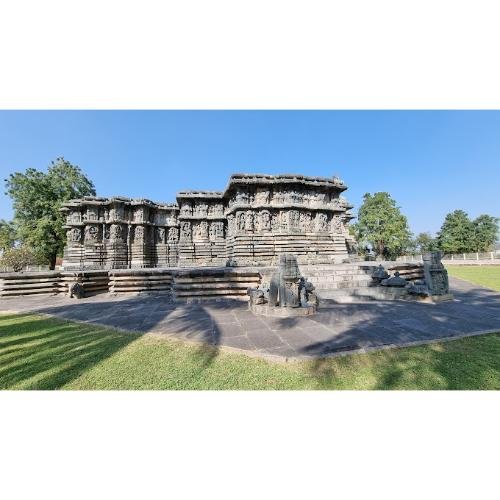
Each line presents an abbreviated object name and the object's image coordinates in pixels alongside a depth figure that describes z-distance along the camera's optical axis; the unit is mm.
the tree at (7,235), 27562
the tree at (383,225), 37156
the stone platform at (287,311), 5488
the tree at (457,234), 46531
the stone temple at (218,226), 19625
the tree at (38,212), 25408
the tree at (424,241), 56266
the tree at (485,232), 46500
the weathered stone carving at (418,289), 7145
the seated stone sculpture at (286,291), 5672
